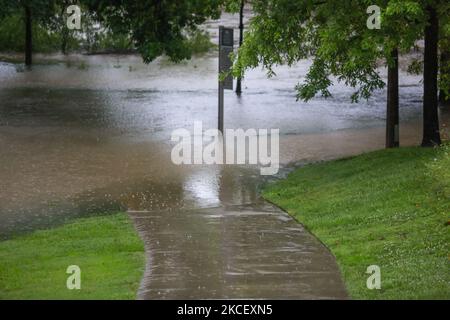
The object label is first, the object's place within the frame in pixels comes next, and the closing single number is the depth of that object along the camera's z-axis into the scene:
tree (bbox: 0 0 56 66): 27.33
